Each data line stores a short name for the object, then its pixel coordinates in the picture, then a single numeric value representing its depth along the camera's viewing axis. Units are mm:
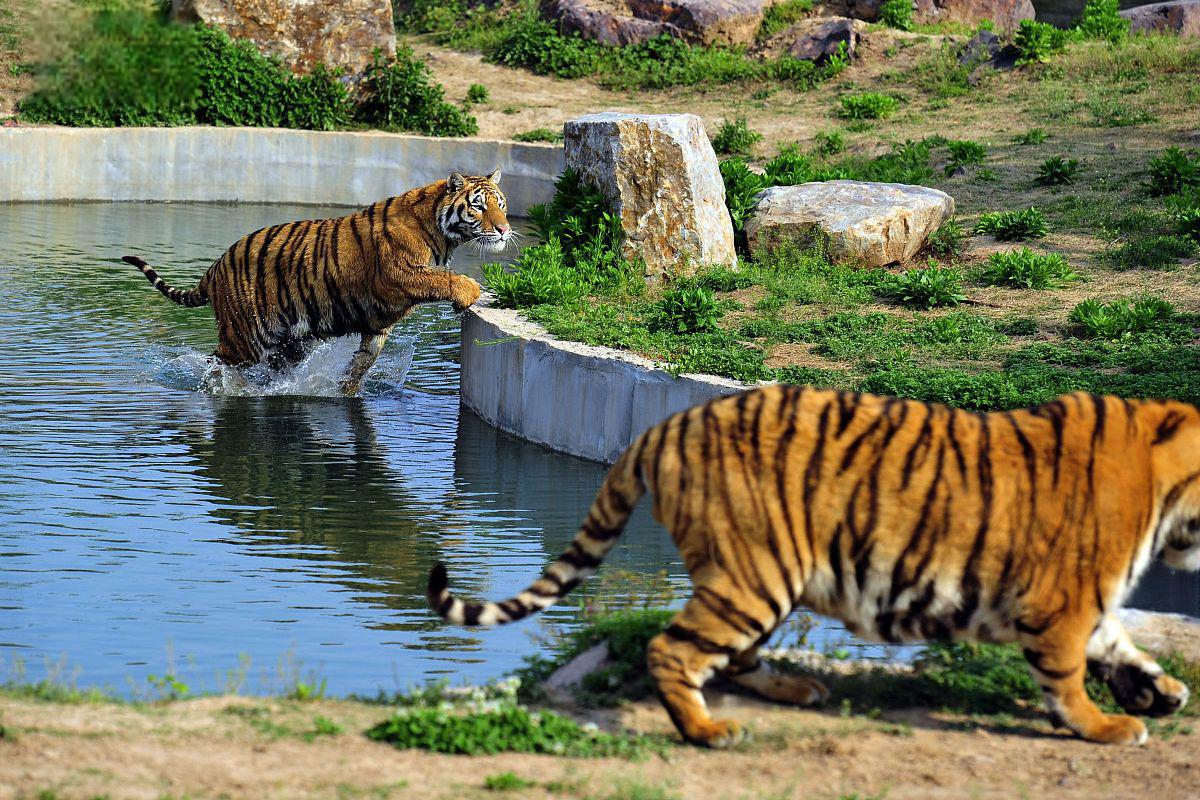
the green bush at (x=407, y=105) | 23250
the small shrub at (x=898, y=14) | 25078
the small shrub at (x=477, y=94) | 24344
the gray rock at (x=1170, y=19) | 23672
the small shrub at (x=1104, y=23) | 23156
